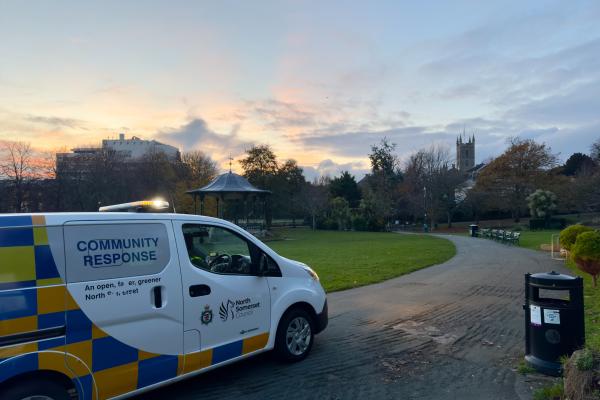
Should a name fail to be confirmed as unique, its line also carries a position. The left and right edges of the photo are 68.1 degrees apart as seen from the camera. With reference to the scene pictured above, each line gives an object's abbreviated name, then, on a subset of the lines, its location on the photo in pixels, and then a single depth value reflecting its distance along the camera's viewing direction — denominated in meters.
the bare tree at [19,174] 42.14
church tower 148.38
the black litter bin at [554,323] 5.15
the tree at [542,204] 48.53
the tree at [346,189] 71.19
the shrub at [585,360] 3.93
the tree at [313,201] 60.38
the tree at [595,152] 55.12
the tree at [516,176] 54.28
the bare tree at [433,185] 53.72
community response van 3.51
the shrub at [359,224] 54.75
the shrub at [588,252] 10.56
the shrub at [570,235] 14.04
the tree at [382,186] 54.53
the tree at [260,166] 61.53
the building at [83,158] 48.13
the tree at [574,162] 67.25
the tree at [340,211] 57.66
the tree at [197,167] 58.97
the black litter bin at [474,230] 37.88
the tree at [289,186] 62.56
